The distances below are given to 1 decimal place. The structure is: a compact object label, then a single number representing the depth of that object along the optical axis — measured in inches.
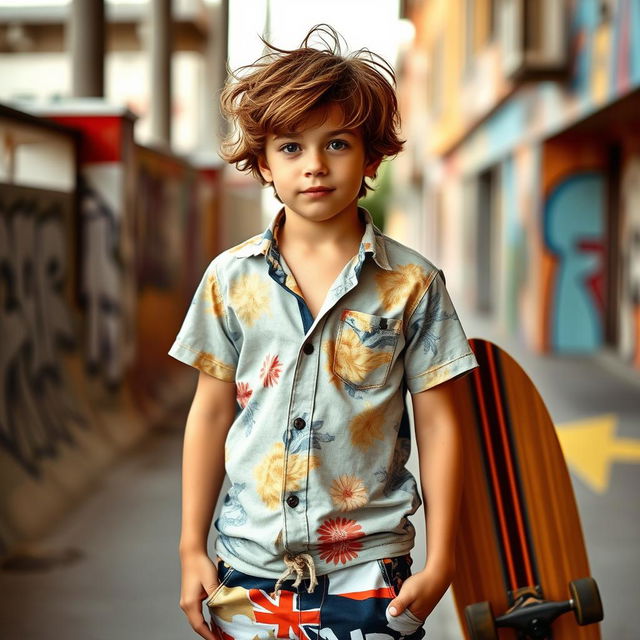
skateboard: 86.3
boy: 70.6
